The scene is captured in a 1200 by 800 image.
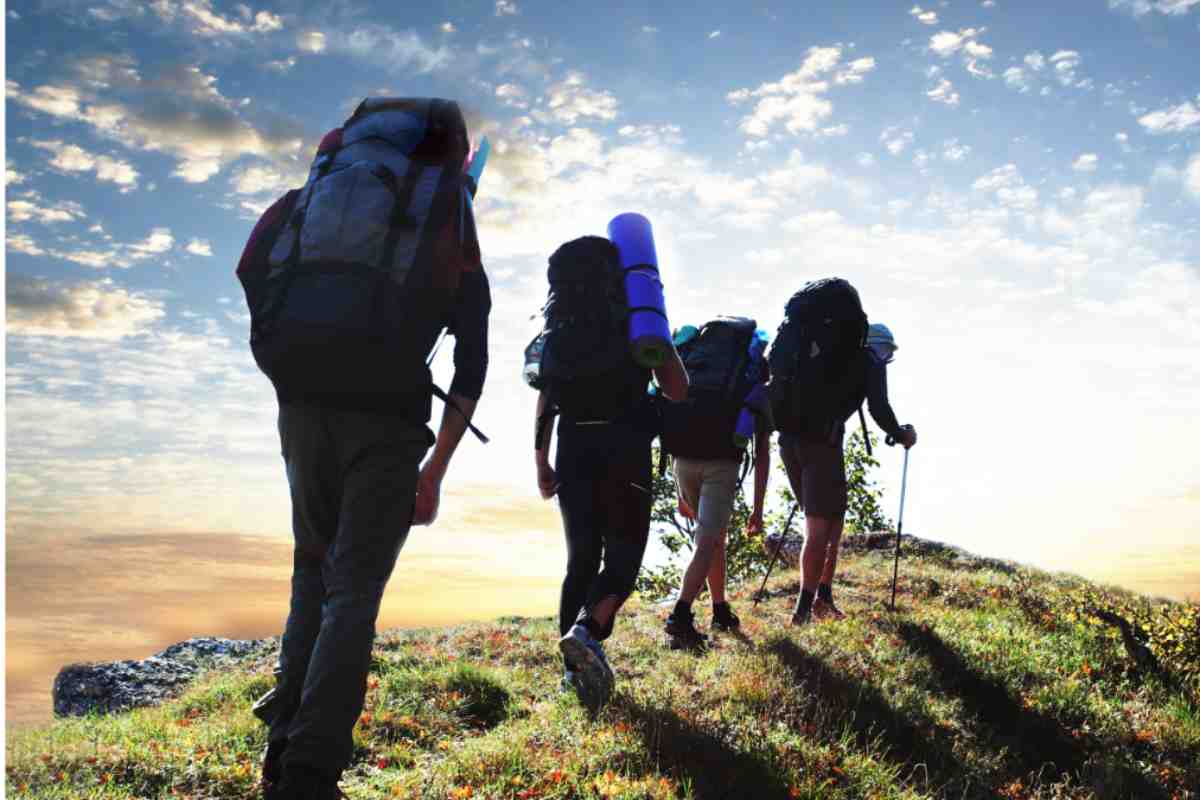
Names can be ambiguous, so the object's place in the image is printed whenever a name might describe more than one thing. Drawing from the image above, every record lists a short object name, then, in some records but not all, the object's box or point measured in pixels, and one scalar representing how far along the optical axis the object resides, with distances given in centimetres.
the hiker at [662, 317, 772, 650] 724
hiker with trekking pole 769
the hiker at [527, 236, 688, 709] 530
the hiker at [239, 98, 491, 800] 334
